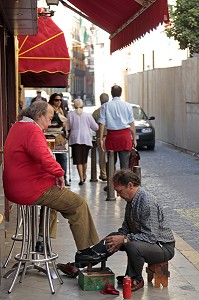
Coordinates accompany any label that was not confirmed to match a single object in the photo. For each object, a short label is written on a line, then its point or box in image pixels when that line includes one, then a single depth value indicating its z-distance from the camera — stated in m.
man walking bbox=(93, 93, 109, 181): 18.15
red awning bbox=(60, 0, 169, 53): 11.42
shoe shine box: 8.00
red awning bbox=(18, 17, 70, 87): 16.88
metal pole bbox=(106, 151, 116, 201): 14.89
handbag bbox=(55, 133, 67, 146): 12.36
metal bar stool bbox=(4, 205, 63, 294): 8.20
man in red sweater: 7.99
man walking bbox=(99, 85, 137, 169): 15.11
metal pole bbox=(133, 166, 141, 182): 12.42
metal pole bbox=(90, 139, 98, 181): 17.89
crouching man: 7.96
